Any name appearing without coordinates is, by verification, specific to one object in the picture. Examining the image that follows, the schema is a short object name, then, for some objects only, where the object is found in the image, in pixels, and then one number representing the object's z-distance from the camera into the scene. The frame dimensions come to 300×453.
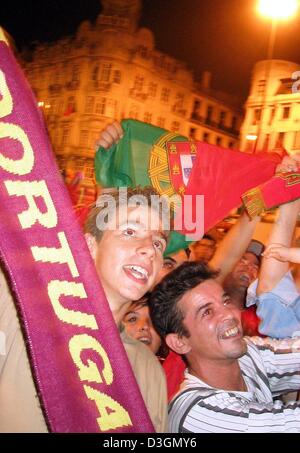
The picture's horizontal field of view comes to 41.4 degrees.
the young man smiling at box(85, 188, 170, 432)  0.99
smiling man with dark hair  1.09
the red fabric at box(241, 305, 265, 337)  1.65
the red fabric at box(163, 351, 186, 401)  1.28
